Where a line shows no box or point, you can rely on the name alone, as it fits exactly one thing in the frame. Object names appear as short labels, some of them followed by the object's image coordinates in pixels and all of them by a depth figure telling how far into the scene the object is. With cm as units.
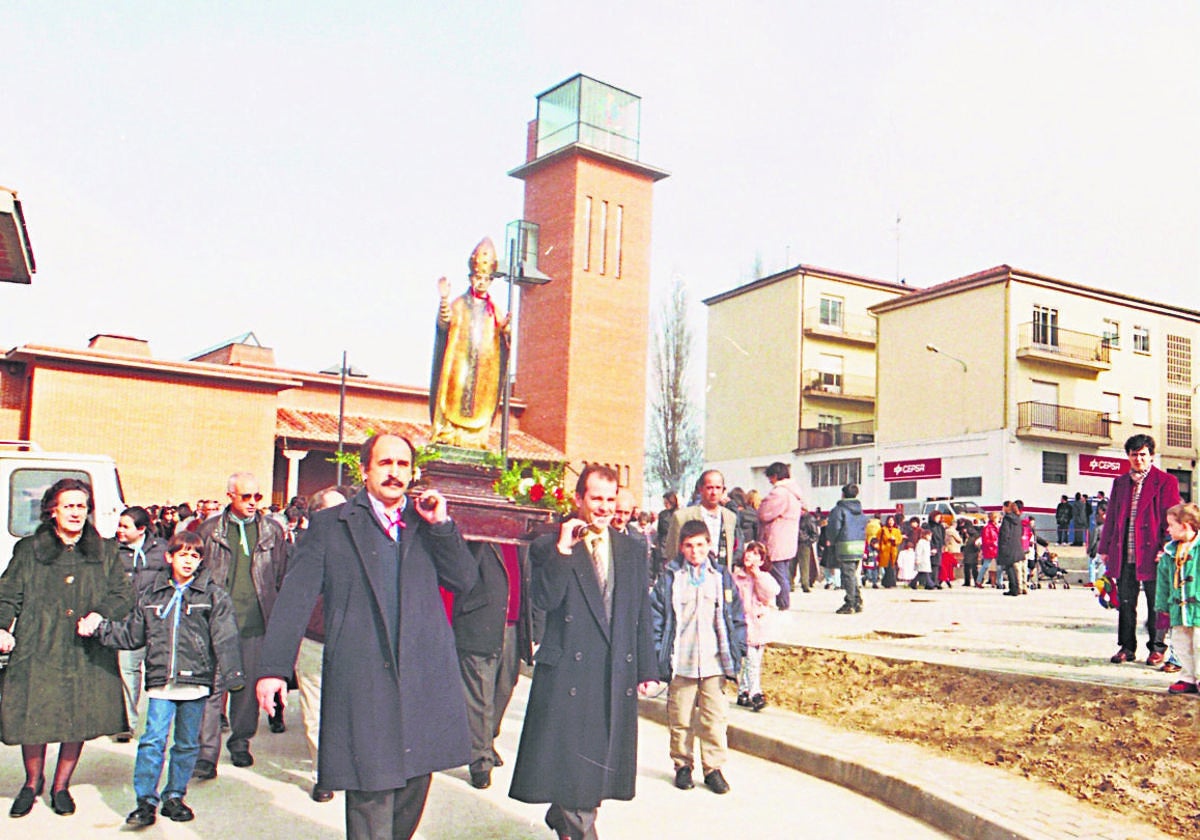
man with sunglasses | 730
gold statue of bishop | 1072
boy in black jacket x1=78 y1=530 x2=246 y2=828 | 595
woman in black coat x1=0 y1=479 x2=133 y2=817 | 589
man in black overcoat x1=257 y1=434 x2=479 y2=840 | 414
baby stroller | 2470
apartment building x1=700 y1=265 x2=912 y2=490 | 4834
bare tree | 5175
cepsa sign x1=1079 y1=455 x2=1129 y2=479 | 4125
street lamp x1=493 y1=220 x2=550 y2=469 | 4060
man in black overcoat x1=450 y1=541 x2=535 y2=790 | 677
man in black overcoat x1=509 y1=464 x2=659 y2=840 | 507
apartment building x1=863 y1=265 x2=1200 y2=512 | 3984
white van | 1005
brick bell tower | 4084
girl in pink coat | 896
